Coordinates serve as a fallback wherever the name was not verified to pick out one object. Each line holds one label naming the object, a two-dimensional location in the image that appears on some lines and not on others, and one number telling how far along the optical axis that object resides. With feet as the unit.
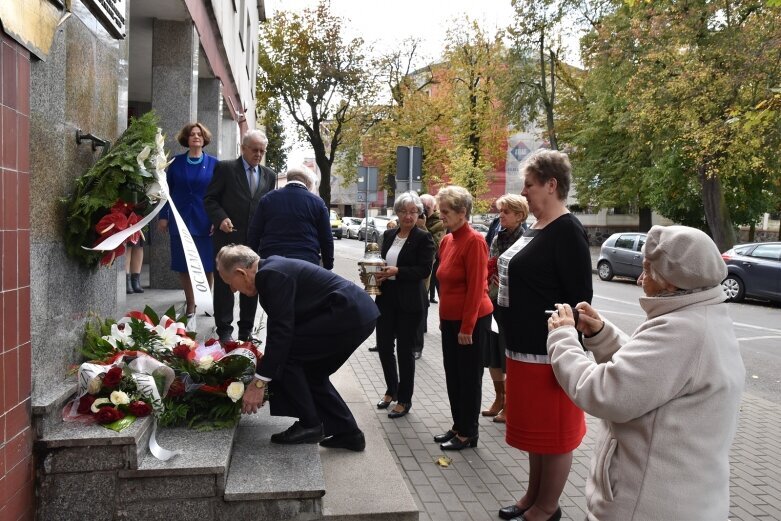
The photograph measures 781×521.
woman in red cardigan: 16.93
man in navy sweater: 19.26
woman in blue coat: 22.27
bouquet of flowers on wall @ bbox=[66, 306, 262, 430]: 12.44
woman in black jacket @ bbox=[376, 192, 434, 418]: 19.42
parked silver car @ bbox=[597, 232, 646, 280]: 71.00
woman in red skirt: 12.35
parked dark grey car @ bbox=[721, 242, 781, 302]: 53.21
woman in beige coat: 7.50
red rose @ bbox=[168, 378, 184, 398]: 13.86
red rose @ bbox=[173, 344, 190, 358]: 14.45
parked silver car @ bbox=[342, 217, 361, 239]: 166.61
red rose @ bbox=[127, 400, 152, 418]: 12.50
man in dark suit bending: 13.57
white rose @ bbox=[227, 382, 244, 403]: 13.91
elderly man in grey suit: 21.27
